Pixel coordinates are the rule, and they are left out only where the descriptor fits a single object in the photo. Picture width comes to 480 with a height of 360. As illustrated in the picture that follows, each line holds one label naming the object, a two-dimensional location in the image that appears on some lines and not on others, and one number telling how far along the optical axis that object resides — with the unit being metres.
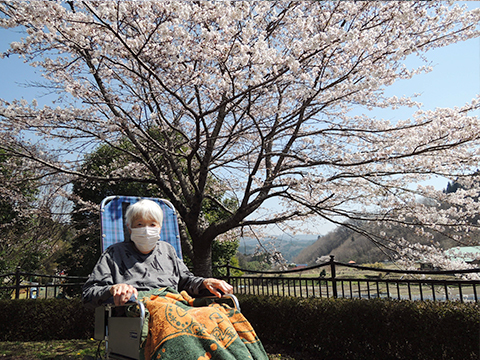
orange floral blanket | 1.38
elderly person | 1.95
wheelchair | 1.59
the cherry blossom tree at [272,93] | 3.36
